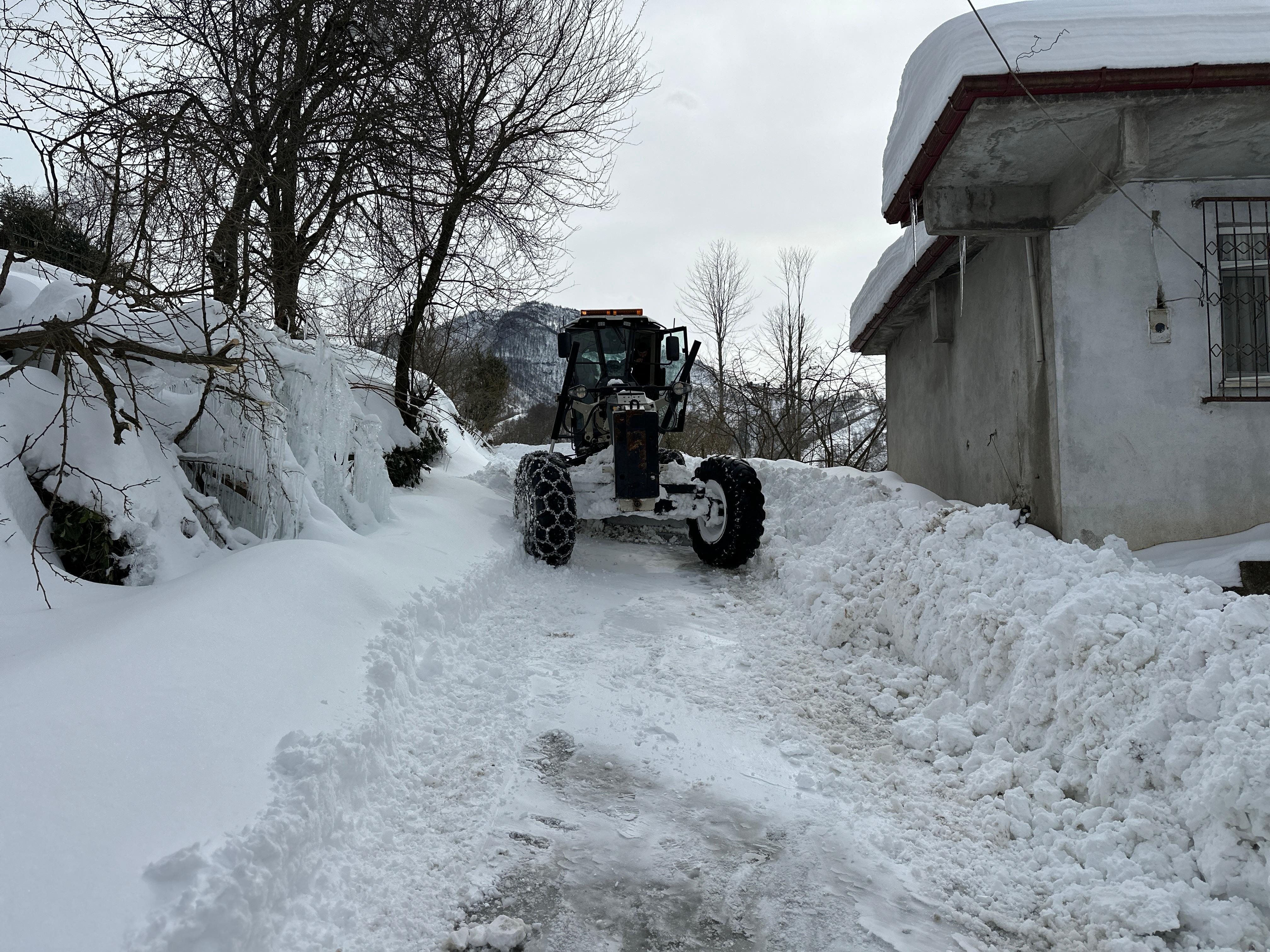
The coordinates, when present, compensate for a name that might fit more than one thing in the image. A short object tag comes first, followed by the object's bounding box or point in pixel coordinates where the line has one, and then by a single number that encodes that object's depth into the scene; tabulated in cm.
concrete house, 455
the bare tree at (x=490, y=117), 931
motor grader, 687
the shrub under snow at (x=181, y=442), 415
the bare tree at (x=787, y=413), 1645
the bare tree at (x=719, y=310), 2556
